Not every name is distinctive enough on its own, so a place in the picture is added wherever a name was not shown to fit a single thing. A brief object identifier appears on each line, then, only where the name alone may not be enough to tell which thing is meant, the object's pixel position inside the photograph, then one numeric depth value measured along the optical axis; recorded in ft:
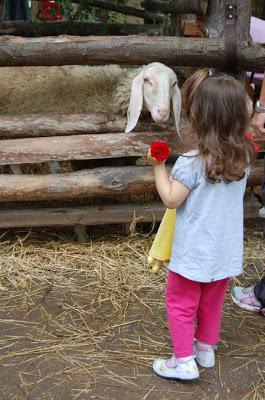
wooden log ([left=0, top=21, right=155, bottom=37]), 19.51
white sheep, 13.80
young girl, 6.84
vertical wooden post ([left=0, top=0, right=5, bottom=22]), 20.88
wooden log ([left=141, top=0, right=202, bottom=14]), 15.52
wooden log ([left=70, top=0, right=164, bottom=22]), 22.27
